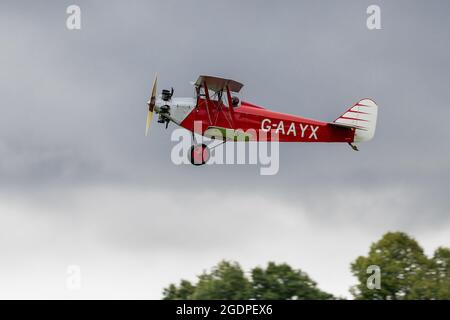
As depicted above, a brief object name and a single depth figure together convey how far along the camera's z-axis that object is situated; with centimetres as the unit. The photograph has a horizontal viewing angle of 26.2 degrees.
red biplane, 3434
